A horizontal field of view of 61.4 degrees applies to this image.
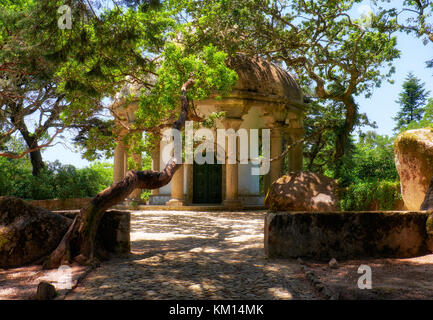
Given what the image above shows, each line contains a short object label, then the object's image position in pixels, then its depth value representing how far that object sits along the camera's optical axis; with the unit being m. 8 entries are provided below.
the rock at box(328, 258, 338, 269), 5.42
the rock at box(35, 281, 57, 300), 3.95
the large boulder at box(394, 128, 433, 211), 8.73
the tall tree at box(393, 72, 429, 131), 45.12
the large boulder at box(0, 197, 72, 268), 5.64
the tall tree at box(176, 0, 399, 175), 12.68
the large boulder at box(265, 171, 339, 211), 11.27
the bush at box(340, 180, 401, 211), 11.55
